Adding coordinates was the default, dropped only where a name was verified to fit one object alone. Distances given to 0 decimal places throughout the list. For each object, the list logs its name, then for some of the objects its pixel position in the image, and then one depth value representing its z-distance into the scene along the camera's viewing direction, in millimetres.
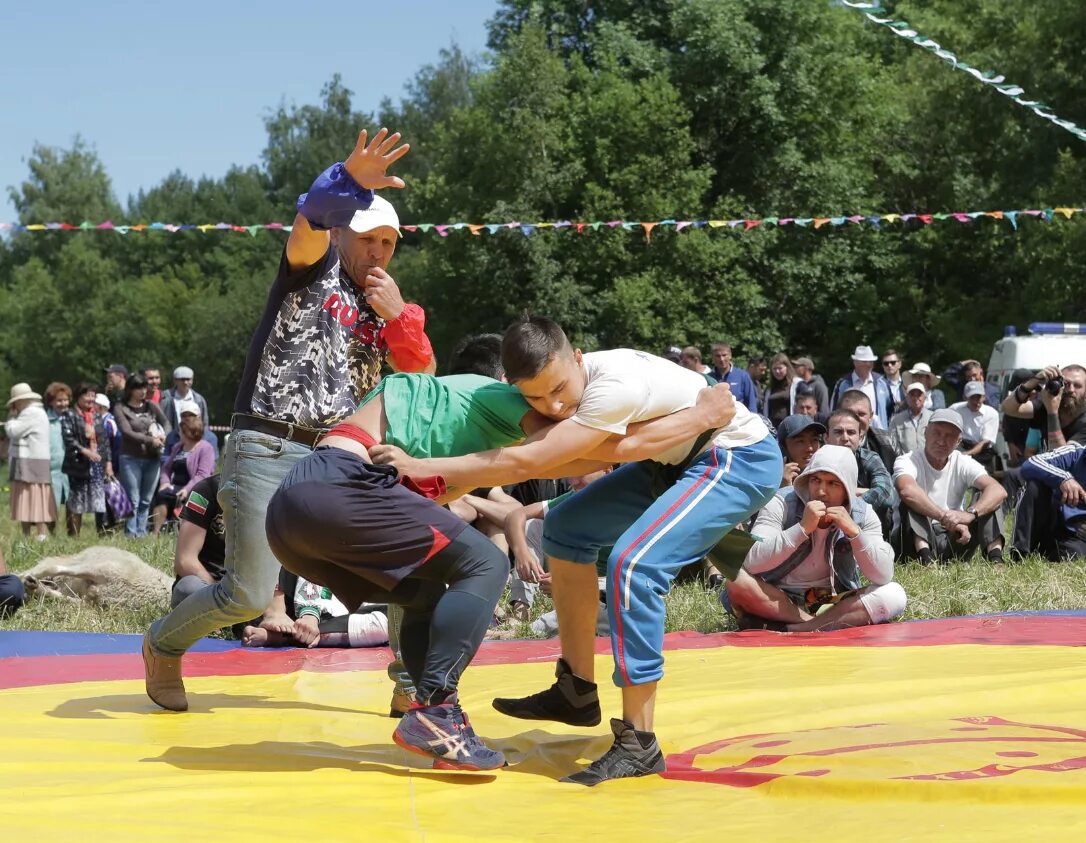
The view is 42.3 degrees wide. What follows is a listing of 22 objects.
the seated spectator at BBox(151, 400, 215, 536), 10734
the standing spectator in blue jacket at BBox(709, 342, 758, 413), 13023
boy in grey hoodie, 6605
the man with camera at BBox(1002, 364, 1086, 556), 8586
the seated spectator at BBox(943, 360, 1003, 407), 12344
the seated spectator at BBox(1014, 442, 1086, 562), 8430
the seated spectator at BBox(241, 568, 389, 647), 6507
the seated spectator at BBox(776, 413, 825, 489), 8023
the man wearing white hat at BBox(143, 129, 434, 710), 4301
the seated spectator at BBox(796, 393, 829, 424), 10672
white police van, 15328
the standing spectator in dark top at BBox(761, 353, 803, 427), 13656
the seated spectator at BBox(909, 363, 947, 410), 12477
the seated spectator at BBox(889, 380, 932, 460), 11289
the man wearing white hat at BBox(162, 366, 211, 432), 13344
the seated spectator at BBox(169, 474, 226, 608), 6551
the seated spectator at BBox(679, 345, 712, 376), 12312
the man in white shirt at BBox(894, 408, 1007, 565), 8406
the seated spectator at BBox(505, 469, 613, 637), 6922
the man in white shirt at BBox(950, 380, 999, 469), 11383
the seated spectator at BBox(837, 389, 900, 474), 9367
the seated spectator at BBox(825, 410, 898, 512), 8086
